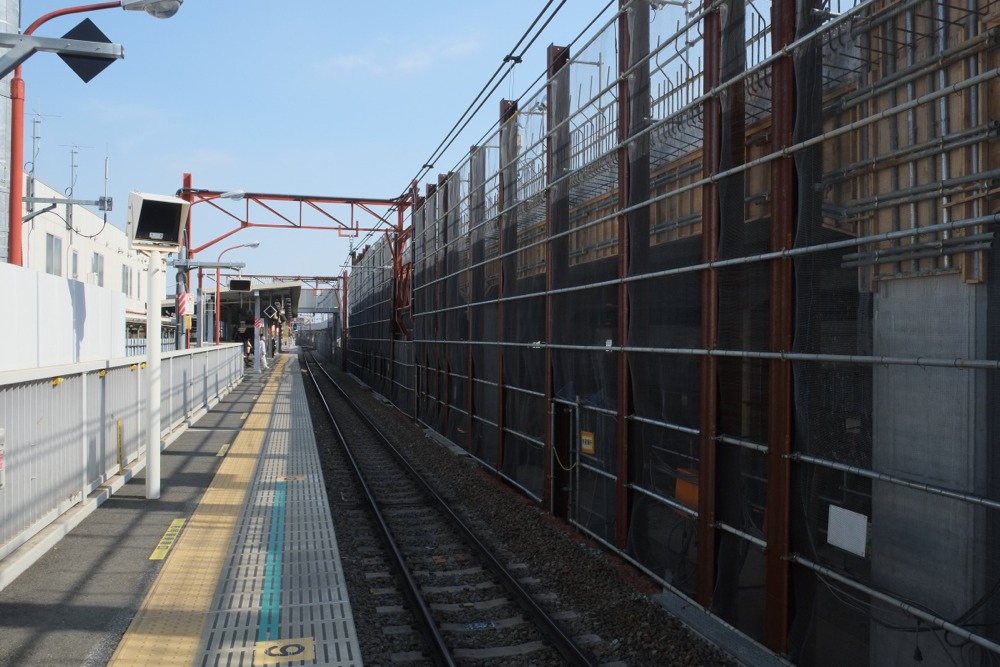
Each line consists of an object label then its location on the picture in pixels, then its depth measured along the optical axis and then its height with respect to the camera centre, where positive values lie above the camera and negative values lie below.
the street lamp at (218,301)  31.84 +1.37
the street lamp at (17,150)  8.36 +2.03
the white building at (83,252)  27.02 +3.48
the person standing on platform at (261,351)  40.72 -0.87
